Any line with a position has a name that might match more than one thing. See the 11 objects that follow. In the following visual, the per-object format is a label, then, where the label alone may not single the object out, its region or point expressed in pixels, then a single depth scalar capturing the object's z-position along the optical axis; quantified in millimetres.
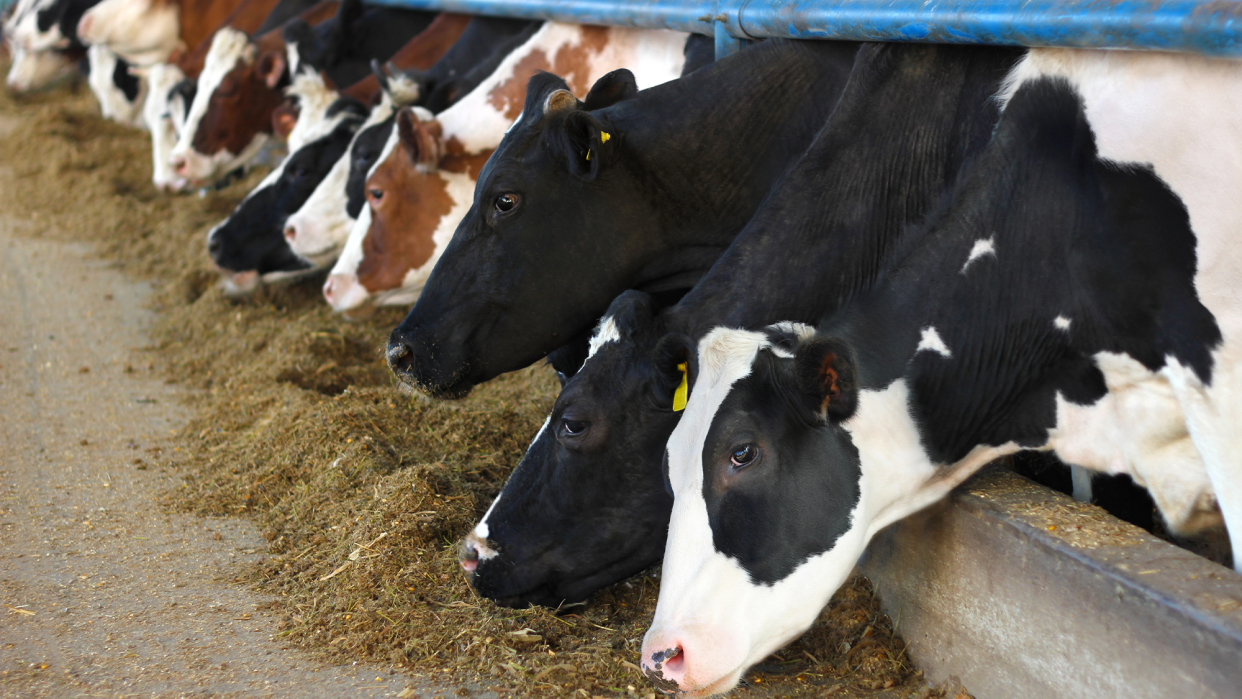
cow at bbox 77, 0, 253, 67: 10016
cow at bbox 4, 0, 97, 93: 11133
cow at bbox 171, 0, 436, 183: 7730
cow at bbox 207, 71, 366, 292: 6684
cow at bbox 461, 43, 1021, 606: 2957
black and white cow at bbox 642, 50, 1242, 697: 2502
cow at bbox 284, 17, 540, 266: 6004
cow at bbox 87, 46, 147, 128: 10984
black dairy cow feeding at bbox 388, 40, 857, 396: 3660
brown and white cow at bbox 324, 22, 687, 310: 5266
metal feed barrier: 2123
